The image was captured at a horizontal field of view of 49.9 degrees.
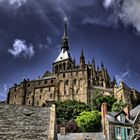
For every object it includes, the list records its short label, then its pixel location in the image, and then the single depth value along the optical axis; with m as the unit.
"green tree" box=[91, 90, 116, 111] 49.53
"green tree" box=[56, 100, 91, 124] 45.02
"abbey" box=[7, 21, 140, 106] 55.95
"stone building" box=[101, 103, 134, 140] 22.61
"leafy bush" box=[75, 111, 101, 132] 34.35
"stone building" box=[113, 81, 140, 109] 51.86
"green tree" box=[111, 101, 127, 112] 39.94
